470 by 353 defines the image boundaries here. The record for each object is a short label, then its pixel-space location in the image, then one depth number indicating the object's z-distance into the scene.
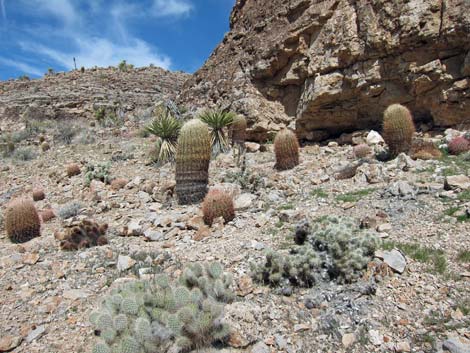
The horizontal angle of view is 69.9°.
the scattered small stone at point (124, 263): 4.25
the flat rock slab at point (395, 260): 3.40
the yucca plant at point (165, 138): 9.25
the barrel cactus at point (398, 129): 6.88
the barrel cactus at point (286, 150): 7.73
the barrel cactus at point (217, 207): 5.38
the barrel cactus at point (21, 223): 5.86
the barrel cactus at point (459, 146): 6.68
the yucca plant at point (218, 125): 9.57
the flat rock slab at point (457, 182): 4.91
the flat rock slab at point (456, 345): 2.41
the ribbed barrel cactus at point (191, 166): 6.81
